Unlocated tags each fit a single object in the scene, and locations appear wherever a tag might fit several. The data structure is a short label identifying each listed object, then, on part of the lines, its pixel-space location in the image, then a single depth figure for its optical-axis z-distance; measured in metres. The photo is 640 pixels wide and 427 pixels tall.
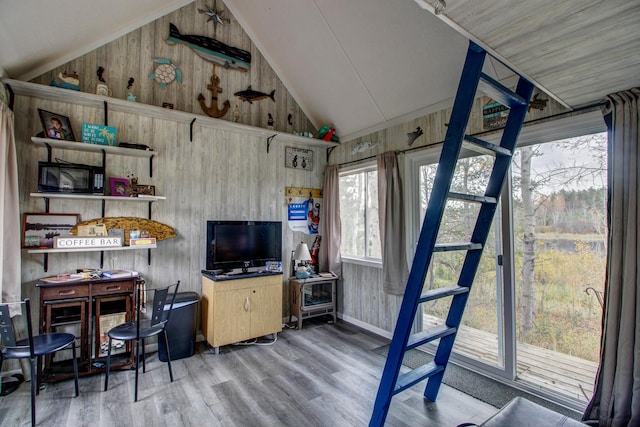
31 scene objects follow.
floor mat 2.24
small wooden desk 2.47
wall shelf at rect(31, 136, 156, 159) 2.62
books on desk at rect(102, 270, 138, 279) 2.72
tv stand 3.11
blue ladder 1.45
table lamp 3.89
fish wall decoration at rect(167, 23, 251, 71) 3.44
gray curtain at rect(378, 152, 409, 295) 3.33
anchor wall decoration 3.60
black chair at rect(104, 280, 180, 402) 2.37
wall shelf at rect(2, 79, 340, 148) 2.62
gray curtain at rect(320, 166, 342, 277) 4.17
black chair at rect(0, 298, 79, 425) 1.94
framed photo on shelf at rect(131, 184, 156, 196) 3.06
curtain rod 2.04
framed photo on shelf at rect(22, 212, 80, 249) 2.63
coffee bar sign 2.58
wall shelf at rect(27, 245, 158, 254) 2.53
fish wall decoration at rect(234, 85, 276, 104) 3.87
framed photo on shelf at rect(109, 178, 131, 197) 2.93
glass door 2.63
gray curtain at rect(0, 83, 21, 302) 2.34
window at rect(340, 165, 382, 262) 3.90
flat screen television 3.33
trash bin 2.91
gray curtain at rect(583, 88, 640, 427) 1.78
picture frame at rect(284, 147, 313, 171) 4.16
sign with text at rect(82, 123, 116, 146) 2.82
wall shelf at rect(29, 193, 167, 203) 2.59
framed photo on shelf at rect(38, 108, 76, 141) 2.62
